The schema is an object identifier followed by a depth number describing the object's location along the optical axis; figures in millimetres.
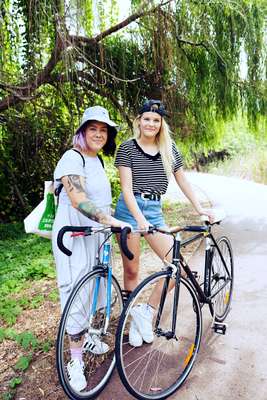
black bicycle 2457
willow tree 3588
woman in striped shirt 2770
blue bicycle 2293
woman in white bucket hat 2439
